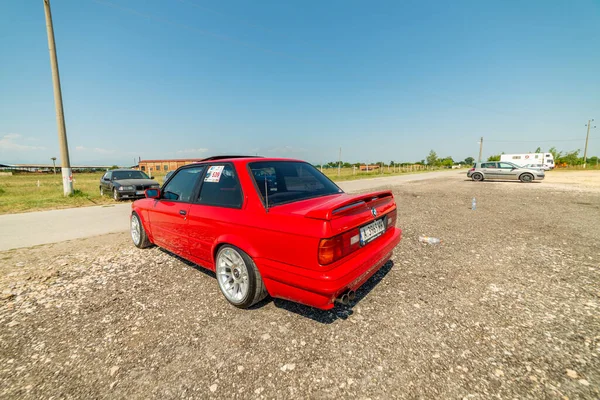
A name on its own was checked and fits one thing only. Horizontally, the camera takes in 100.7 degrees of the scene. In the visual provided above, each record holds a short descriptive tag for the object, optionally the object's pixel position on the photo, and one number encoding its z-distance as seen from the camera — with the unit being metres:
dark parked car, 10.59
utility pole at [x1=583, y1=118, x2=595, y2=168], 47.20
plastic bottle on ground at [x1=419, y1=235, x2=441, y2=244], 4.73
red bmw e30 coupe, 2.08
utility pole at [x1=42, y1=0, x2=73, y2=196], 10.73
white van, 42.00
